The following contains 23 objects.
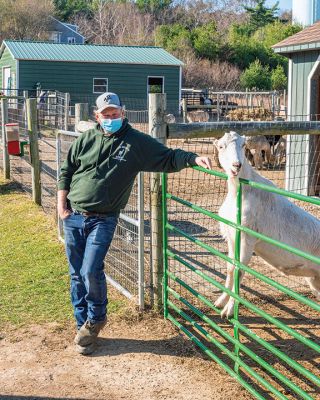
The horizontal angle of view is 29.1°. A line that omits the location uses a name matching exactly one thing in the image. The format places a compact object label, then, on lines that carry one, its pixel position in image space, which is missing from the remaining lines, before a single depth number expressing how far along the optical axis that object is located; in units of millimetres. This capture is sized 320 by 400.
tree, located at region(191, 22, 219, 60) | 50250
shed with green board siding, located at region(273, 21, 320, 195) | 10984
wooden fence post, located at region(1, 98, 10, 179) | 11961
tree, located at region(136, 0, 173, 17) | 73625
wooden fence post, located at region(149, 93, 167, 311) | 5129
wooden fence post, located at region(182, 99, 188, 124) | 22181
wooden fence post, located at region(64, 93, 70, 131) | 12153
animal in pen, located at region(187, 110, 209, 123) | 23781
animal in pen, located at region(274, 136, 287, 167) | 15938
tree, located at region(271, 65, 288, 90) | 44562
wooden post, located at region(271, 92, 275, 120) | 22734
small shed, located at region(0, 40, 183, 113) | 31469
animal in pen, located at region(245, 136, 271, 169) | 15734
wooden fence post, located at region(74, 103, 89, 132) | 7518
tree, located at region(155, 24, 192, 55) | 49656
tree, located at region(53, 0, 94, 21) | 74631
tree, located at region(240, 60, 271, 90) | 45062
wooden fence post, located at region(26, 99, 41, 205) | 10023
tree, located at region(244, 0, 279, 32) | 75125
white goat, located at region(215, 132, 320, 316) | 4949
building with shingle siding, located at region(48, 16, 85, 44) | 61281
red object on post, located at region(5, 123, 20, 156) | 10445
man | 4508
